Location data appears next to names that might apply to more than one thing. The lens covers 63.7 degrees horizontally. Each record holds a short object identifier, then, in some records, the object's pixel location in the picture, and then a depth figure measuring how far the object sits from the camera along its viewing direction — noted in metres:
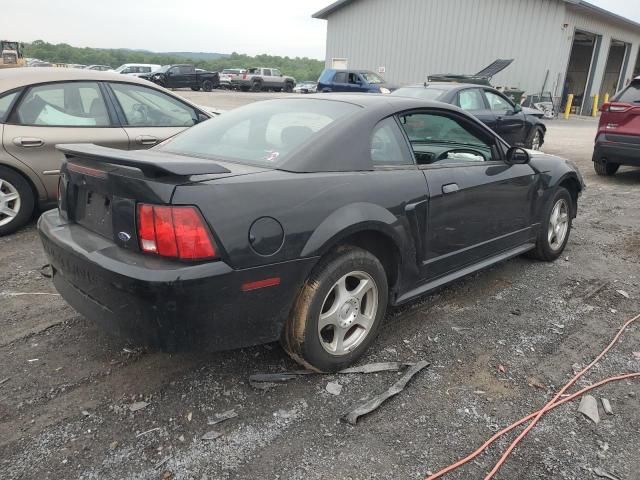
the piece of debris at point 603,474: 2.15
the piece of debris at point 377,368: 2.84
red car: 7.84
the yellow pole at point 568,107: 25.11
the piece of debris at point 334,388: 2.65
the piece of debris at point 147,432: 2.30
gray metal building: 22.64
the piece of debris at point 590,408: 2.52
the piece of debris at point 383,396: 2.44
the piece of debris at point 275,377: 2.71
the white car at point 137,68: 36.53
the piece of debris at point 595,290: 3.98
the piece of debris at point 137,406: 2.46
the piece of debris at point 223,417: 2.40
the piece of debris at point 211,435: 2.29
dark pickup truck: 32.59
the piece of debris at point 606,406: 2.57
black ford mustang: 2.19
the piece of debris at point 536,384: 2.76
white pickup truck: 37.75
